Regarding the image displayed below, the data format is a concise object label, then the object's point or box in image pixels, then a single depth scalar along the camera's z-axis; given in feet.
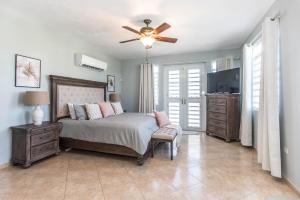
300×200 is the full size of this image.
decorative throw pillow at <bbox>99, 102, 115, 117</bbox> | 10.66
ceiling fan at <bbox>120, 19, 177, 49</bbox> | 7.53
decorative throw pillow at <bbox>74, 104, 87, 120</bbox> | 9.56
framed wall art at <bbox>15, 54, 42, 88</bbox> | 7.63
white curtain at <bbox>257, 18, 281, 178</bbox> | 6.12
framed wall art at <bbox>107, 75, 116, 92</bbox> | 14.46
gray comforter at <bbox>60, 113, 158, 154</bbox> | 7.63
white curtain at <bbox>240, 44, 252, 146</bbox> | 9.88
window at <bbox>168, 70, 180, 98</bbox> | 15.05
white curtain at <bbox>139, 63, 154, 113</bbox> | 15.29
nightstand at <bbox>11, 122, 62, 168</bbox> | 7.07
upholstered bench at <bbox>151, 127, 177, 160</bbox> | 8.20
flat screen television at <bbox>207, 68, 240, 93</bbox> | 11.22
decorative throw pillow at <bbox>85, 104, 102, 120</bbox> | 9.57
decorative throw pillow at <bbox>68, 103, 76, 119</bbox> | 9.75
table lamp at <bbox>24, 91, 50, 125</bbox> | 7.48
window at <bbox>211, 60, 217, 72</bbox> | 13.74
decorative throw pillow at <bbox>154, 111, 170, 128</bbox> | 10.12
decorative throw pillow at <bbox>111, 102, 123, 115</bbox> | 12.16
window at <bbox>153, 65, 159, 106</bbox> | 15.62
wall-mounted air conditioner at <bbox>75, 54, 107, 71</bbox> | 10.84
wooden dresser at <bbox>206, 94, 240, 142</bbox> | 11.34
